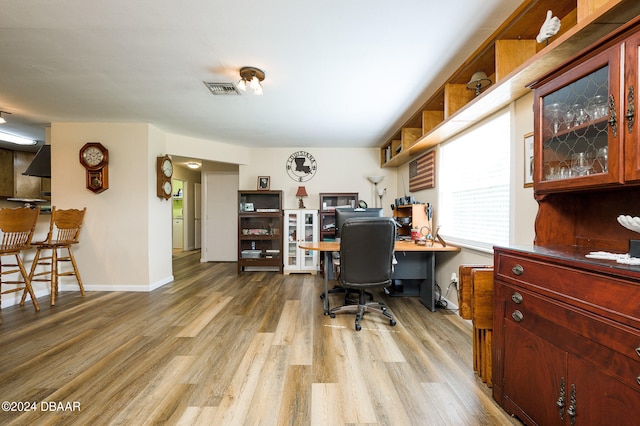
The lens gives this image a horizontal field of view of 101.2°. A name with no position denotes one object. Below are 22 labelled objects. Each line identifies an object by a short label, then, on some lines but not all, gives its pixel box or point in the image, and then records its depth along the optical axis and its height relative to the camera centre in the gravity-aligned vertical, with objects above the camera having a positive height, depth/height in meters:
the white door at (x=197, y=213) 7.57 -0.05
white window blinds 2.29 +0.28
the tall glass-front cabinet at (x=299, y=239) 4.83 -0.52
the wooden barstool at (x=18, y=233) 2.70 -0.24
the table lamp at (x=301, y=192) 4.95 +0.36
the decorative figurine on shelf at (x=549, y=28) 1.37 +0.97
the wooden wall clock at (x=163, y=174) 3.95 +0.56
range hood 3.87 +0.70
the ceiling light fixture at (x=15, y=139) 4.08 +1.17
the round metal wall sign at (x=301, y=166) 5.14 +0.88
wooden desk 2.76 -0.50
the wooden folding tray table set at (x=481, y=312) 1.63 -0.64
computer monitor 3.34 -0.02
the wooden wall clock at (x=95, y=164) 3.67 +0.66
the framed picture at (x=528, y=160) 1.92 +0.38
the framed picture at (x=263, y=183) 5.05 +0.54
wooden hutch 0.92 -0.23
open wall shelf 1.16 +0.93
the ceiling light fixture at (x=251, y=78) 2.29 +1.19
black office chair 2.38 -0.39
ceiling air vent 2.60 +1.25
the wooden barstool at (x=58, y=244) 3.17 -0.40
